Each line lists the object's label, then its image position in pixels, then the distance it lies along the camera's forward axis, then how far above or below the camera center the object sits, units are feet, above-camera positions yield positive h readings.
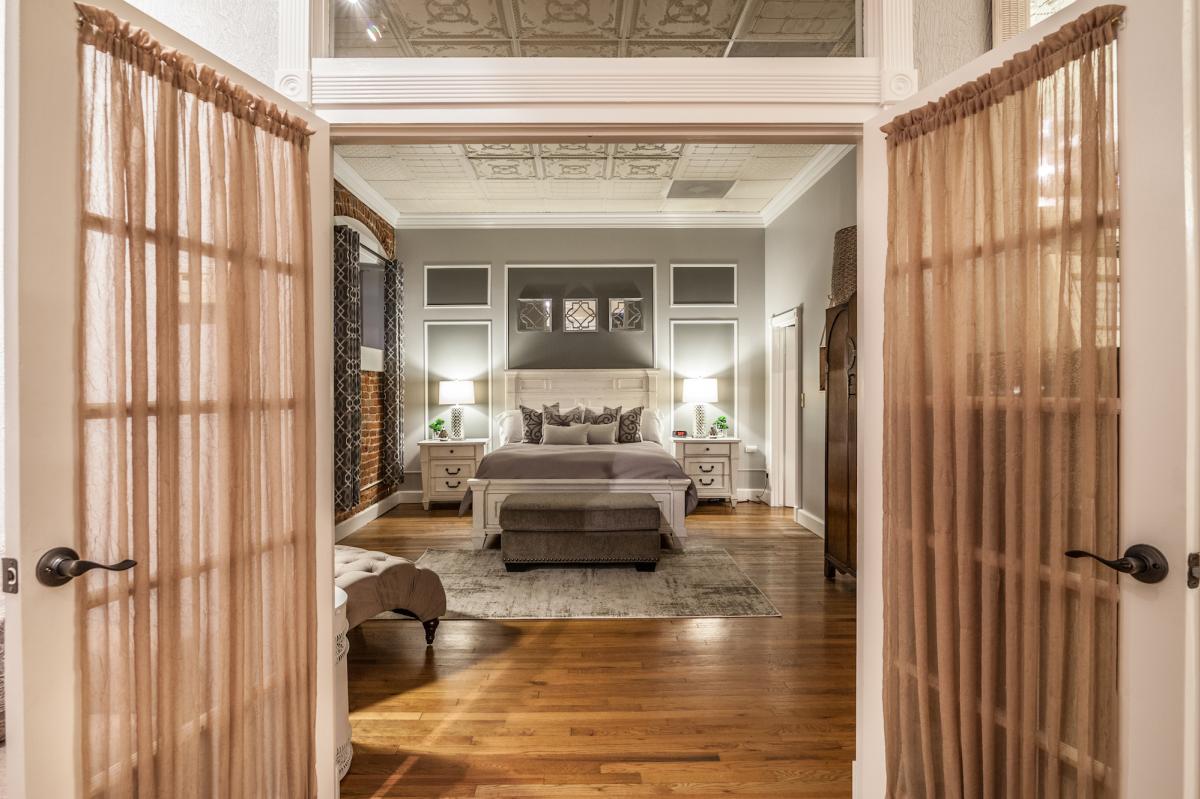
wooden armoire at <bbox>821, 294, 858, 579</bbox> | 13.26 -0.96
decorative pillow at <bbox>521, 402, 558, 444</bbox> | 22.54 -1.10
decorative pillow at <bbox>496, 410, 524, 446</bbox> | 23.32 -1.22
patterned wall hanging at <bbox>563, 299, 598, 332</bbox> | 24.34 +3.08
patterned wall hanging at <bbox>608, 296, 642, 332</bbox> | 24.30 +3.15
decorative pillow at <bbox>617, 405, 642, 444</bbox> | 22.61 -1.22
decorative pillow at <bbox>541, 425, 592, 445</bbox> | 21.67 -1.41
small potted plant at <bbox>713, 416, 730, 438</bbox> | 23.62 -1.22
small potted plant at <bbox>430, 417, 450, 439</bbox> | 23.68 -1.30
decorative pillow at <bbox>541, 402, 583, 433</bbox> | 22.71 -0.82
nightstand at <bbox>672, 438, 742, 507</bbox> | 22.75 -2.52
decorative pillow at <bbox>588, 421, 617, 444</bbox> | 21.94 -1.40
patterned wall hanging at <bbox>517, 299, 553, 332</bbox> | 24.29 +3.19
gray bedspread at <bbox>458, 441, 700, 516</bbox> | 18.01 -2.10
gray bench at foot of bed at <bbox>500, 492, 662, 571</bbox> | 14.85 -3.27
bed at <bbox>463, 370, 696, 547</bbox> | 17.78 -2.40
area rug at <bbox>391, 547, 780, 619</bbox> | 12.45 -4.32
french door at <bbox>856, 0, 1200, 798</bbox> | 3.71 +0.06
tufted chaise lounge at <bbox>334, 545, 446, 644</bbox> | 9.42 -3.12
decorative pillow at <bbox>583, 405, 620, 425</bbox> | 22.82 -0.82
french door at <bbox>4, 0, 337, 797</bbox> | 3.68 +0.12
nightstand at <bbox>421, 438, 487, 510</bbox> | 22.84 -2.70
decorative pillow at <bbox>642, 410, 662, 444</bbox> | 23.36 -1.22
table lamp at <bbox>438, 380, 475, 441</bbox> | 23.36 +0.07
